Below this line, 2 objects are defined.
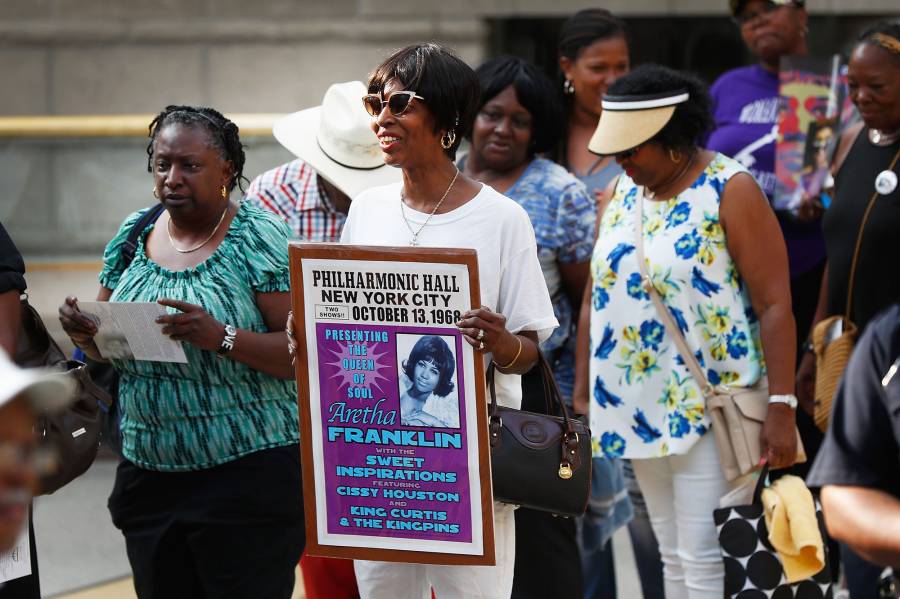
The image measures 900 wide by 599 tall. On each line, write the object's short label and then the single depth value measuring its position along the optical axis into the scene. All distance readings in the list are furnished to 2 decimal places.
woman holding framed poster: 7.27
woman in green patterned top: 8.15
